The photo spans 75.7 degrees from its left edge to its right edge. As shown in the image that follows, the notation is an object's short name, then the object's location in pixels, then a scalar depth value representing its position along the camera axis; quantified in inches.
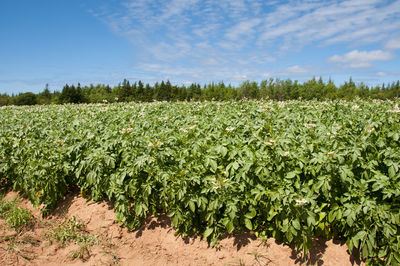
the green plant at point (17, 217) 157.2
